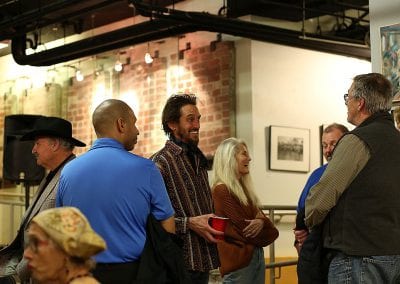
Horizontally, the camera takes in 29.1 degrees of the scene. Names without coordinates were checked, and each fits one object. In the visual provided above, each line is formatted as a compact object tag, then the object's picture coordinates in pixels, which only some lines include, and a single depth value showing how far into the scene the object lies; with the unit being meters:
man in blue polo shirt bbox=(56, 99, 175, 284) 3.22
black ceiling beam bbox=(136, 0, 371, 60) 7.45
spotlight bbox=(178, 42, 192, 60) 8.95
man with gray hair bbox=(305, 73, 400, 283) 3.32
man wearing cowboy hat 3.98
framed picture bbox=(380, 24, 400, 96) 4.42
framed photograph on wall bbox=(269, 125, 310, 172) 8.50
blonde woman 4.62
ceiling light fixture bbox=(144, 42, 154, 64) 8.70
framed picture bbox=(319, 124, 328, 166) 8.92
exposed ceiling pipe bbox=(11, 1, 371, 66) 7.48
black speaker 8.67
